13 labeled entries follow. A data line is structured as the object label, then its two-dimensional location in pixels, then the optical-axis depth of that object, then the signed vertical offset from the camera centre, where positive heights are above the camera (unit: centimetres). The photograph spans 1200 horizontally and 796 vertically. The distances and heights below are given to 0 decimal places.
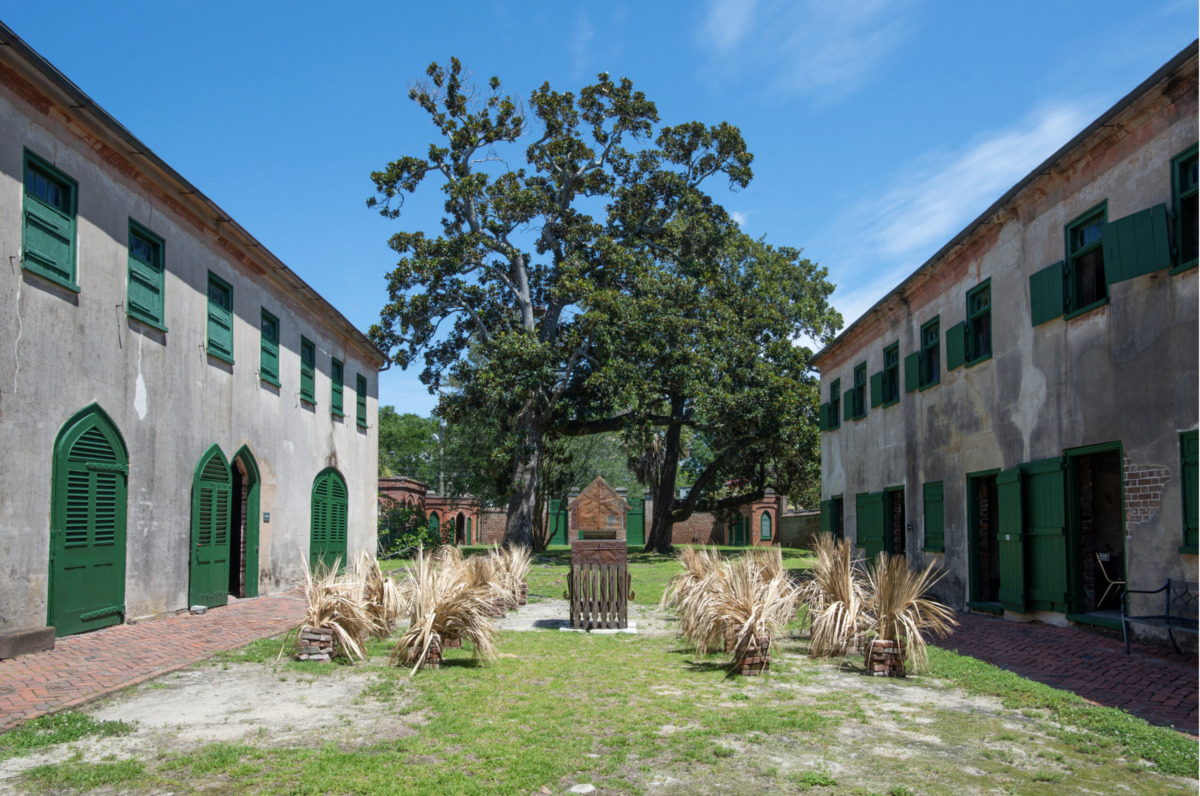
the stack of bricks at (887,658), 799 -148
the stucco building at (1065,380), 955 +132
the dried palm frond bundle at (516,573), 1420 -140
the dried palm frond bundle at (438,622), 834 -125
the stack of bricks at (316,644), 870 -150
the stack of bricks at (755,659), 810 -151
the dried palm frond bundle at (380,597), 962 -118
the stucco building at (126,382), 948 +125
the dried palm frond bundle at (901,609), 802 -110
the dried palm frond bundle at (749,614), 812 -118
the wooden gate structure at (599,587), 1163 -129
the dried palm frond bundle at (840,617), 880 -125
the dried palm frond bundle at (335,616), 873 -126
